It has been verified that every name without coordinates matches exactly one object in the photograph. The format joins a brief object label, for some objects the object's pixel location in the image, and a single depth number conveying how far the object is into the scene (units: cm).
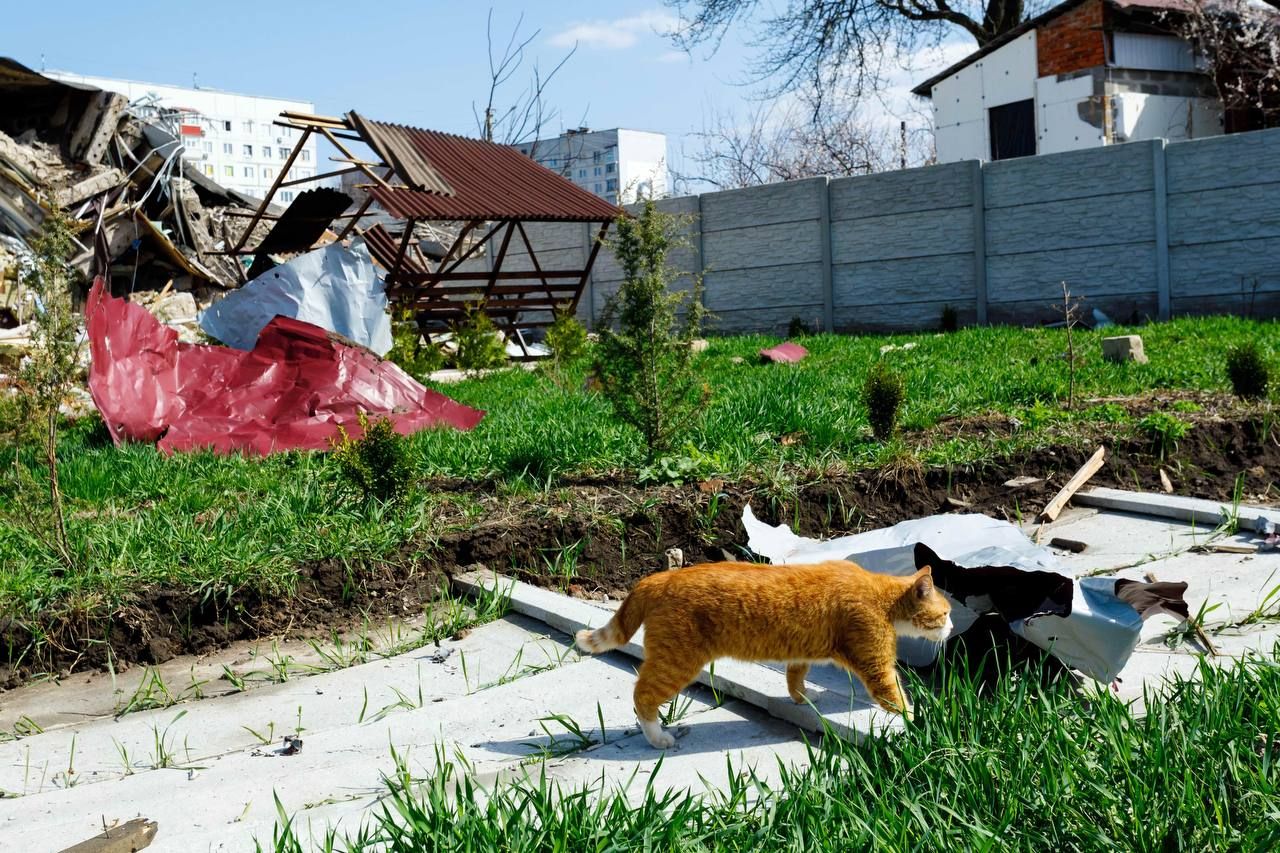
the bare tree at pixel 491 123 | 2759
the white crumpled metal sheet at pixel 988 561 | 304
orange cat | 293
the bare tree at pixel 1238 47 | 2097
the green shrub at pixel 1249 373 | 657
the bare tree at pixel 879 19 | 2775
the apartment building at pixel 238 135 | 4431
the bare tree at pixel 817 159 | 3431
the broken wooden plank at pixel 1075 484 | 532
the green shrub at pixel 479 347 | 1267
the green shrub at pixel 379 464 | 503
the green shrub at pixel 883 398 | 603
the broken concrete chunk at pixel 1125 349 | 862
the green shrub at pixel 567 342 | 1130
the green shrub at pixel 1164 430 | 596
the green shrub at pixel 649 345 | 552
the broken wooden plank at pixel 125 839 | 249
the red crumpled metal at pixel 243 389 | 708
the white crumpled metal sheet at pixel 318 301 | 877
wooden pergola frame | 1258
